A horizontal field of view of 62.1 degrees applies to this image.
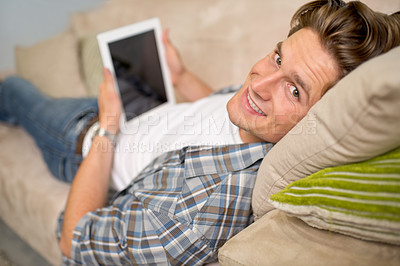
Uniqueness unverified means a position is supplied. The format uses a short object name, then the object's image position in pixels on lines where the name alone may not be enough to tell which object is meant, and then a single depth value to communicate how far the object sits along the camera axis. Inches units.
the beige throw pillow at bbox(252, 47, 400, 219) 19.5
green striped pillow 21.0
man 29.2
